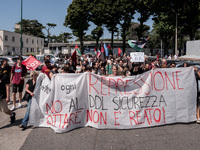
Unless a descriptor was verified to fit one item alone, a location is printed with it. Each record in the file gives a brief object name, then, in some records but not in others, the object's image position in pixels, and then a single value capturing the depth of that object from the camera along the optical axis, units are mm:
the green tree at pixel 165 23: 35438
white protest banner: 5090
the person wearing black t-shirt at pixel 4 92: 5205
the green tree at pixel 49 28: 81375
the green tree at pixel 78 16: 50000
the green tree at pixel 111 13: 46091
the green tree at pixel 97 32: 50447
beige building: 45062
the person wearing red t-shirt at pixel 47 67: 6881
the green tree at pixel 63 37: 84250
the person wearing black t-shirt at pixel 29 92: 5062
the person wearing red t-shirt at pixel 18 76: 7055
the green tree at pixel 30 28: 83125
